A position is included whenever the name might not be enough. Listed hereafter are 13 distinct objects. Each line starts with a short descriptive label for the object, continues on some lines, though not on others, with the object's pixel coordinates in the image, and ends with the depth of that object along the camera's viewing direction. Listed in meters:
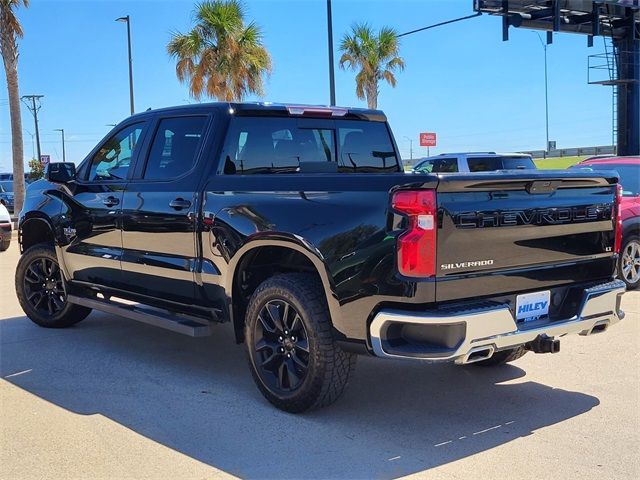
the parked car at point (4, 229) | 14.52
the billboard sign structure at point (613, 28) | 23.28
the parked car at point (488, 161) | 12.78
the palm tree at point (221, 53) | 22.61
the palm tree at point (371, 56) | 27.16
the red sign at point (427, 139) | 28.58
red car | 9.02
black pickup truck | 3.82
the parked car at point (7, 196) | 29.33
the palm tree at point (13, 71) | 20.95
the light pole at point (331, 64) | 18.03
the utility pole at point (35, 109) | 59.31
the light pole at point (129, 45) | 26.48
